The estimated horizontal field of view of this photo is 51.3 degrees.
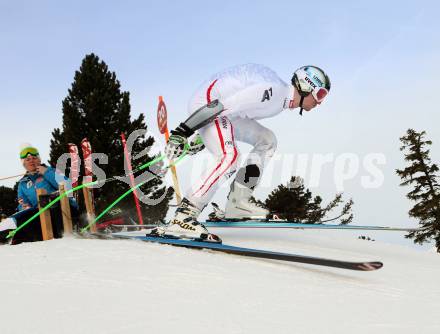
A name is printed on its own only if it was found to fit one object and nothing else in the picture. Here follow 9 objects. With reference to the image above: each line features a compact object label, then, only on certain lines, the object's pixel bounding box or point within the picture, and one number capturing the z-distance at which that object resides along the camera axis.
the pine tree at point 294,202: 31.83
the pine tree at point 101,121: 25.48
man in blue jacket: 5.74
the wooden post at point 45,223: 5.34
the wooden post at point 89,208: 5.76
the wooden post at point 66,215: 5.51
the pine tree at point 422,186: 27.83
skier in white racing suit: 4.77
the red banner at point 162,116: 9.87
